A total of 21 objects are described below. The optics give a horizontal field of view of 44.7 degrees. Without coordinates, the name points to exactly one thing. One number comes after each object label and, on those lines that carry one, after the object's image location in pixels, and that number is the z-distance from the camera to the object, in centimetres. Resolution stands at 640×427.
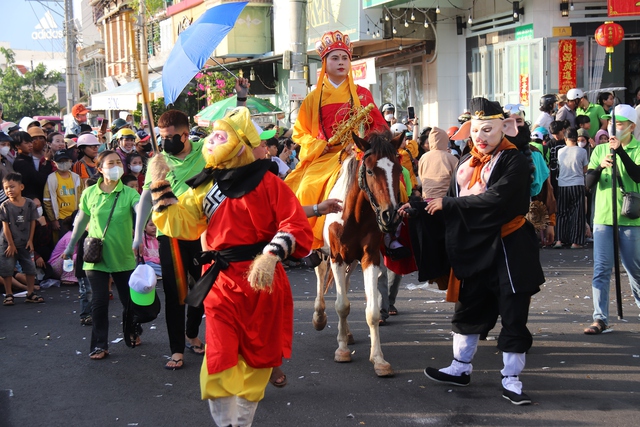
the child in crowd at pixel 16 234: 1046
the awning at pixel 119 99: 2473
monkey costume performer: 473
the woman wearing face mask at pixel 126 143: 1316
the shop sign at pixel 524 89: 1880
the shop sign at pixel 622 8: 1659
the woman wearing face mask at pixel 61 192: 1162
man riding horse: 763
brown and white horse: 622
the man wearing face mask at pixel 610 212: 753
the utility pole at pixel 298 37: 1941
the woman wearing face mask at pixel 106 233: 753
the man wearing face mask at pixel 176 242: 688
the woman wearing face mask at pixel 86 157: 1215
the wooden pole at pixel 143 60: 612
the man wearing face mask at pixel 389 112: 1511
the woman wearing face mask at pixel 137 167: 1236
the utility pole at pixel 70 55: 4166
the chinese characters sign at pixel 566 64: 1805
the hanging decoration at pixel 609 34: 1622
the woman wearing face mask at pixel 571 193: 1326
